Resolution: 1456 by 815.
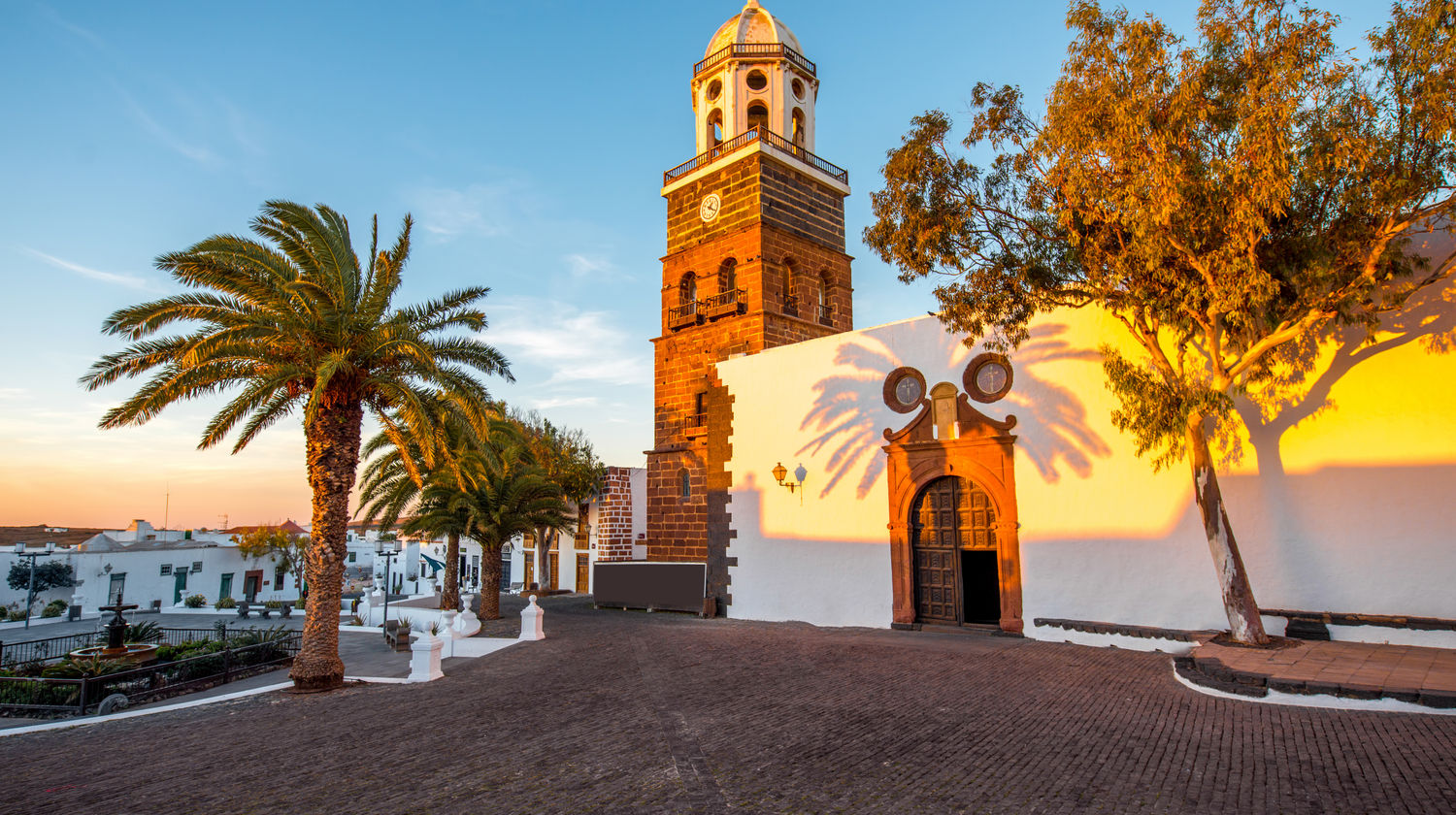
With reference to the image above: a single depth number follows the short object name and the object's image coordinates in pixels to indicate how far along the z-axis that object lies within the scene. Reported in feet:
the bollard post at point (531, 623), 46.70
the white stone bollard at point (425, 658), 34.83
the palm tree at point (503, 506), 59.36
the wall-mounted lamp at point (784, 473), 53.57
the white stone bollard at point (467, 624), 51.47
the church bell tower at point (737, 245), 66.95
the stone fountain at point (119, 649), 46.65
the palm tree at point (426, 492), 59.31
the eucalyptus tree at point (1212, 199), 27.66
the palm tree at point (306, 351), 32.22
